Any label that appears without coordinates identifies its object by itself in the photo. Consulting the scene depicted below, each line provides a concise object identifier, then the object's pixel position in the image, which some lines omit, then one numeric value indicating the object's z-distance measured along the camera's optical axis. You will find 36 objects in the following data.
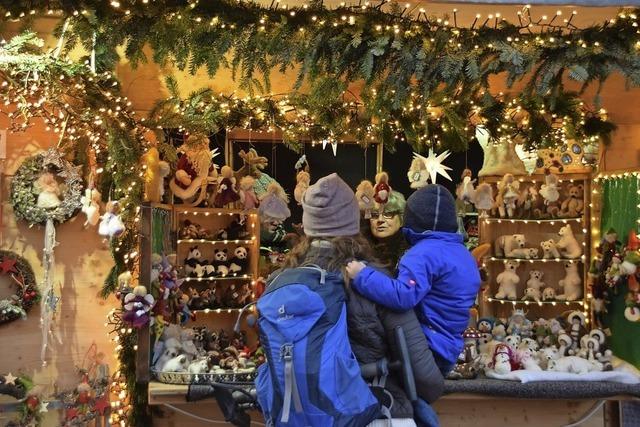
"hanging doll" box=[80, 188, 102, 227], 4.33
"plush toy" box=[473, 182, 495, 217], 5.29
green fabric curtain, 4.87
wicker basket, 4.27
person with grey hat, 2.66
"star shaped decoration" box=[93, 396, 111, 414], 4.33
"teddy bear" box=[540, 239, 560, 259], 5.46
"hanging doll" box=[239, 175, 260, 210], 5.14
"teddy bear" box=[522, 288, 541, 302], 5.46
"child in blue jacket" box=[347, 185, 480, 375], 2.80
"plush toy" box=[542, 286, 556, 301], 5.46
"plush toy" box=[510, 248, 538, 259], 5.49
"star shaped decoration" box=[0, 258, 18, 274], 4.38
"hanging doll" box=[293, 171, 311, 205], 5.10
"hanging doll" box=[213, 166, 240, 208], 5.11
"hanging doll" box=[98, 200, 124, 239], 4.21
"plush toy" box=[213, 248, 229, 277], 5.21
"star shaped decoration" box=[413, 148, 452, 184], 5.27
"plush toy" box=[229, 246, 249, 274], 5.29
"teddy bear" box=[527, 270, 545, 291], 5.50
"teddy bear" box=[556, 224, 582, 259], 5.40
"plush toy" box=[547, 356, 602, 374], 4.61
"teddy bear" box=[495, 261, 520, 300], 5.51
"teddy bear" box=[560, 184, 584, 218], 5.44
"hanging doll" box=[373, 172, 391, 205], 5.08
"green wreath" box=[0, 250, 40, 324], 4.38
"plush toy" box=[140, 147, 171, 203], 4.39
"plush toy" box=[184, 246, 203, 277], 5.17
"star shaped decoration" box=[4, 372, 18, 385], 4.18
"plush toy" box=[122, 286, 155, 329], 4.11
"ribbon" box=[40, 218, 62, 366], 4.42
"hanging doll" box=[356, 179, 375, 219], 5.05
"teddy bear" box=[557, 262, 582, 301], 5.41
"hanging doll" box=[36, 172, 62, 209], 4.41
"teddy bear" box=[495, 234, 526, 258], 5.53
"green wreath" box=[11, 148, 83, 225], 4.41
